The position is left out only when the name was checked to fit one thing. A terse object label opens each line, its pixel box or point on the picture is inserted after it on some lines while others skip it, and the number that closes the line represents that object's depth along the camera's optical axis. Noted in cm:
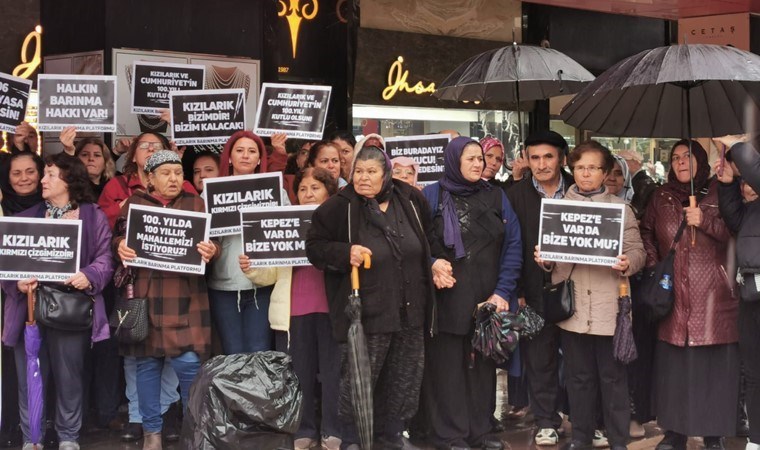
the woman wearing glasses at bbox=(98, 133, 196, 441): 700
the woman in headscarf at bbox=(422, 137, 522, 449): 670
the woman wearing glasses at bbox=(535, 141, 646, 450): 665
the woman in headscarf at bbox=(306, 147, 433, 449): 635
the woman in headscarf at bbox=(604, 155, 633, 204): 793
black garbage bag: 450
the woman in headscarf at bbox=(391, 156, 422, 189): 733
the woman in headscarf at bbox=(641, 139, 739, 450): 659
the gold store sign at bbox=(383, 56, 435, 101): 1092
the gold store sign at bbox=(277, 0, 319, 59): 1052
